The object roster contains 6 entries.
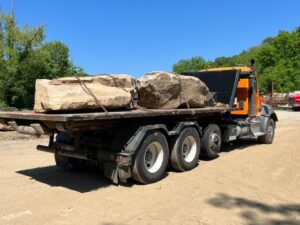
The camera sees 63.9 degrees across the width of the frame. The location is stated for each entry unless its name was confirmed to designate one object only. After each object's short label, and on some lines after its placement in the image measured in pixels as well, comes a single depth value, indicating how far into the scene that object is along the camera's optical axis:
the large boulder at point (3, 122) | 4.60
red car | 23.91
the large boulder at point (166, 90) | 4.83
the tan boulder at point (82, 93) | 3.84
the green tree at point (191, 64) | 53.76
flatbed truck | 4.01
